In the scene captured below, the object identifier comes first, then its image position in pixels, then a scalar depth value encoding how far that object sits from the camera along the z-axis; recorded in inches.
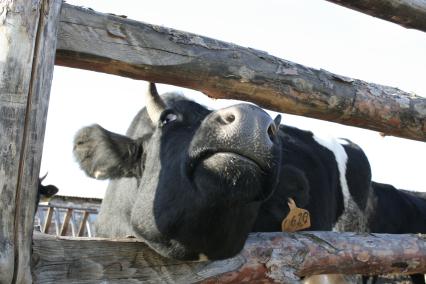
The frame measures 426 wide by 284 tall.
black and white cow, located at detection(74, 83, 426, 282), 88.3
